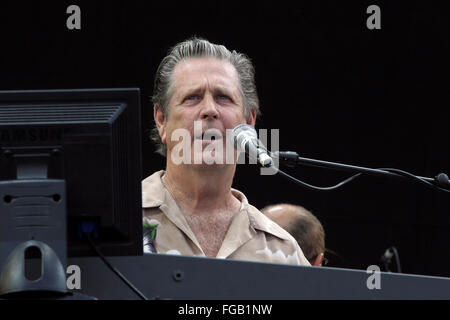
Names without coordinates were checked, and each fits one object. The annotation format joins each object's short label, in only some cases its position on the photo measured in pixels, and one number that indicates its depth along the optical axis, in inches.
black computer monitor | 138.6
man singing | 215.0
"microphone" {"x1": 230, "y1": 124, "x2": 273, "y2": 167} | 157.3
